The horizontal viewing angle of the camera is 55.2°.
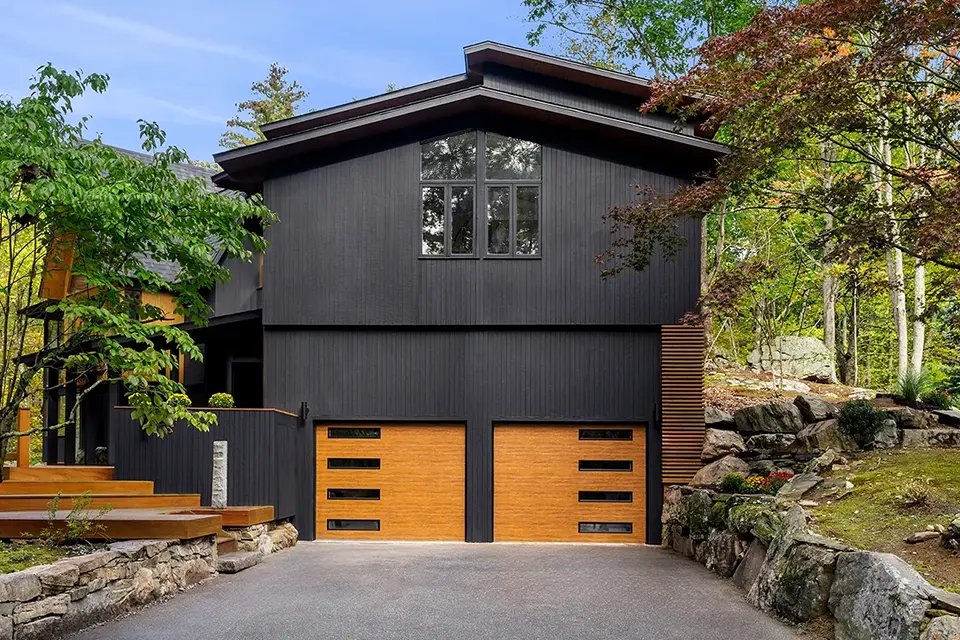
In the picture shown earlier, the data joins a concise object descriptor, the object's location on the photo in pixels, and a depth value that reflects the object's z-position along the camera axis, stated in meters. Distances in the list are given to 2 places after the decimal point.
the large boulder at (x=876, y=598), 6.74
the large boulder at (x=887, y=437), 13.34
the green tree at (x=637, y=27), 24.53
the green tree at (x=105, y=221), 8.84
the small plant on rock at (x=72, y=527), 9.60
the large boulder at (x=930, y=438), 13.37
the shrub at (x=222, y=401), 15.05
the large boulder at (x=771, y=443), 14.68
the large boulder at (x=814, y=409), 14.76
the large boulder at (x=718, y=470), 14.22
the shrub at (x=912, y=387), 15.65
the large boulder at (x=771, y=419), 14.82
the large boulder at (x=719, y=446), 14.85
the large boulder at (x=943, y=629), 6.16
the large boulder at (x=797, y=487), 11.51
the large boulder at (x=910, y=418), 13.70
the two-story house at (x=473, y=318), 15.20
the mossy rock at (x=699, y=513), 12.52
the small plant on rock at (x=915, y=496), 9.62
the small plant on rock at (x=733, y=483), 12.79
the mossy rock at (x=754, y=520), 10.27
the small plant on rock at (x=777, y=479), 12.52
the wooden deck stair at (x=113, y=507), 10.07
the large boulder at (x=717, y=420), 15.27
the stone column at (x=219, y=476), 13.24
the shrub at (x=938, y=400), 15.08
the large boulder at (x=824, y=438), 13.57
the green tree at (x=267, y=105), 40.81
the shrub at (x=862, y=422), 13.31
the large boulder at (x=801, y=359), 21.14
